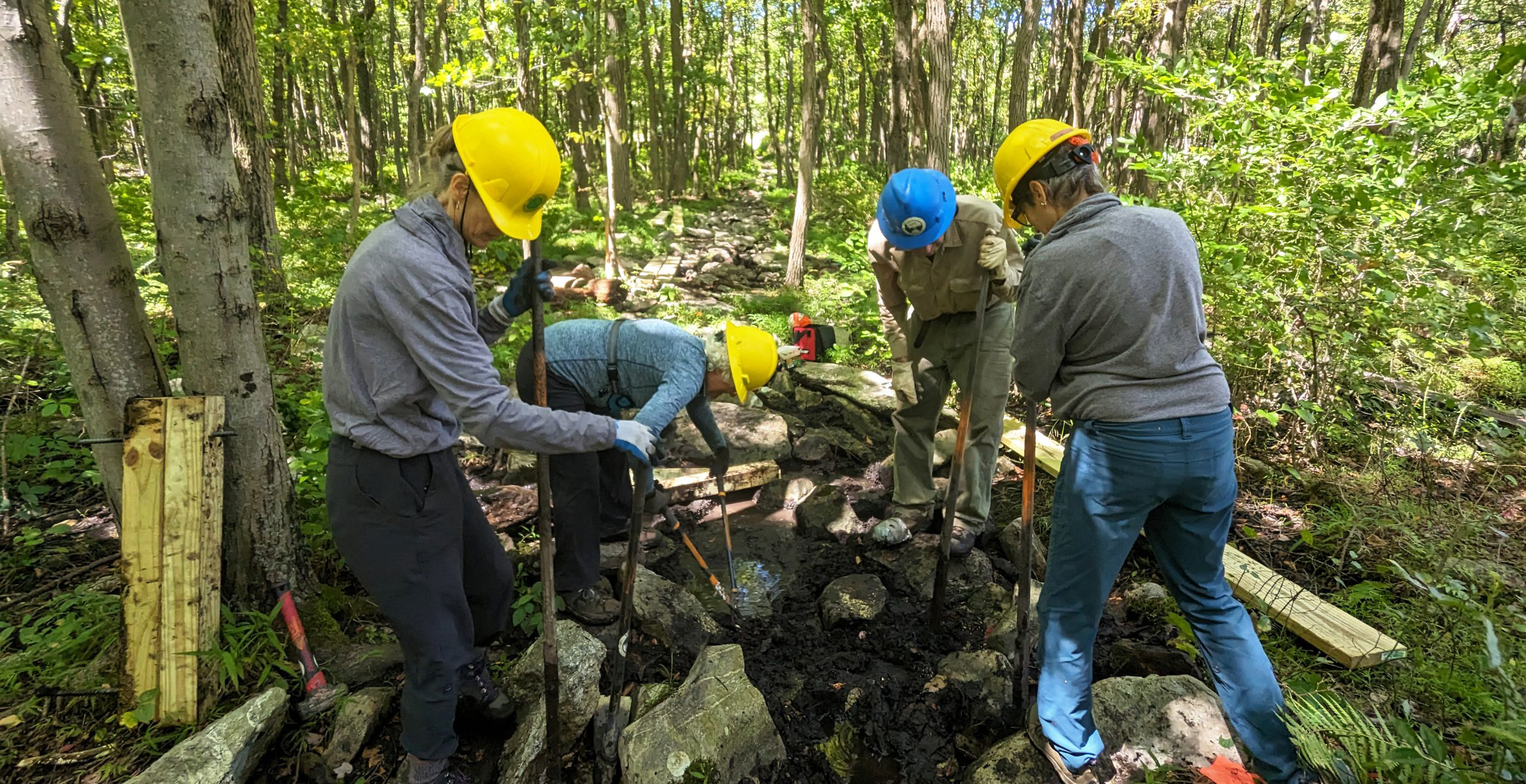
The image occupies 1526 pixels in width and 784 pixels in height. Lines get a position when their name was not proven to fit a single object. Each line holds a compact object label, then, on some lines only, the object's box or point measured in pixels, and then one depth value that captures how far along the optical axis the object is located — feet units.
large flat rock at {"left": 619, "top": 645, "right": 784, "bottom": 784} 8.05
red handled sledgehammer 8.76
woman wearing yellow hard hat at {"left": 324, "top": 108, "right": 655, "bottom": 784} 6.63
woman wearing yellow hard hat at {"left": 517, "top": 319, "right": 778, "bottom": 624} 10.85
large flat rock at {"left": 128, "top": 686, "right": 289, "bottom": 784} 7.20
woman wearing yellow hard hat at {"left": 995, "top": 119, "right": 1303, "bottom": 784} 6.81
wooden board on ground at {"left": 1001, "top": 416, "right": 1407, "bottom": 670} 9.39
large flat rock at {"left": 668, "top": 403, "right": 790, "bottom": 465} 19.12
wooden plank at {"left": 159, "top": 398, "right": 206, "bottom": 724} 8.21
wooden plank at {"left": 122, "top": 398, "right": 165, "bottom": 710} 8.16
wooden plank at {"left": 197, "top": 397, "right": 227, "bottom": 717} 8.61
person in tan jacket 11.69
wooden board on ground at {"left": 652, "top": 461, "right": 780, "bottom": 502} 17.02
